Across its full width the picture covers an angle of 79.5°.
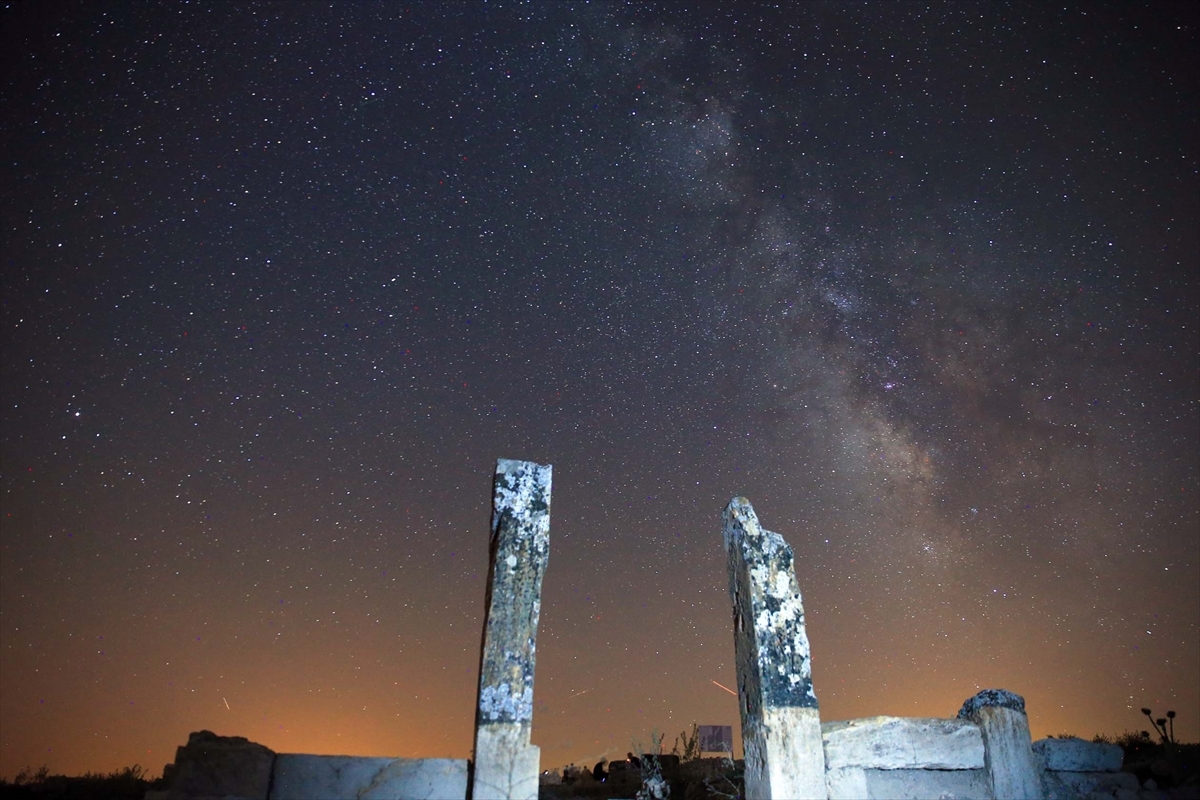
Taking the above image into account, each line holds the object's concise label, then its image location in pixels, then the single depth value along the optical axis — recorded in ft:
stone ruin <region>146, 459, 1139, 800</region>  20.99
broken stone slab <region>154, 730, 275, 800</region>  20.27
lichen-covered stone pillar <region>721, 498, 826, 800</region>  23.41
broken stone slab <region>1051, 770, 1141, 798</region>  27.86
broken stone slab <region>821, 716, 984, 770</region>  24.95
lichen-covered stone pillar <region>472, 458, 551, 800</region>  21.22
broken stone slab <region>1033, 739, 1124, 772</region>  28.04
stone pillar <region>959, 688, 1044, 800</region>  26.27
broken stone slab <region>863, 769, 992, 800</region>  25.23
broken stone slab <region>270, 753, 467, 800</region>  20.92
